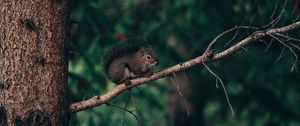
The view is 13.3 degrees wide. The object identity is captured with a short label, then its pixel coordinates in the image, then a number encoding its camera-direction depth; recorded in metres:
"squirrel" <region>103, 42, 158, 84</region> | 10.82
